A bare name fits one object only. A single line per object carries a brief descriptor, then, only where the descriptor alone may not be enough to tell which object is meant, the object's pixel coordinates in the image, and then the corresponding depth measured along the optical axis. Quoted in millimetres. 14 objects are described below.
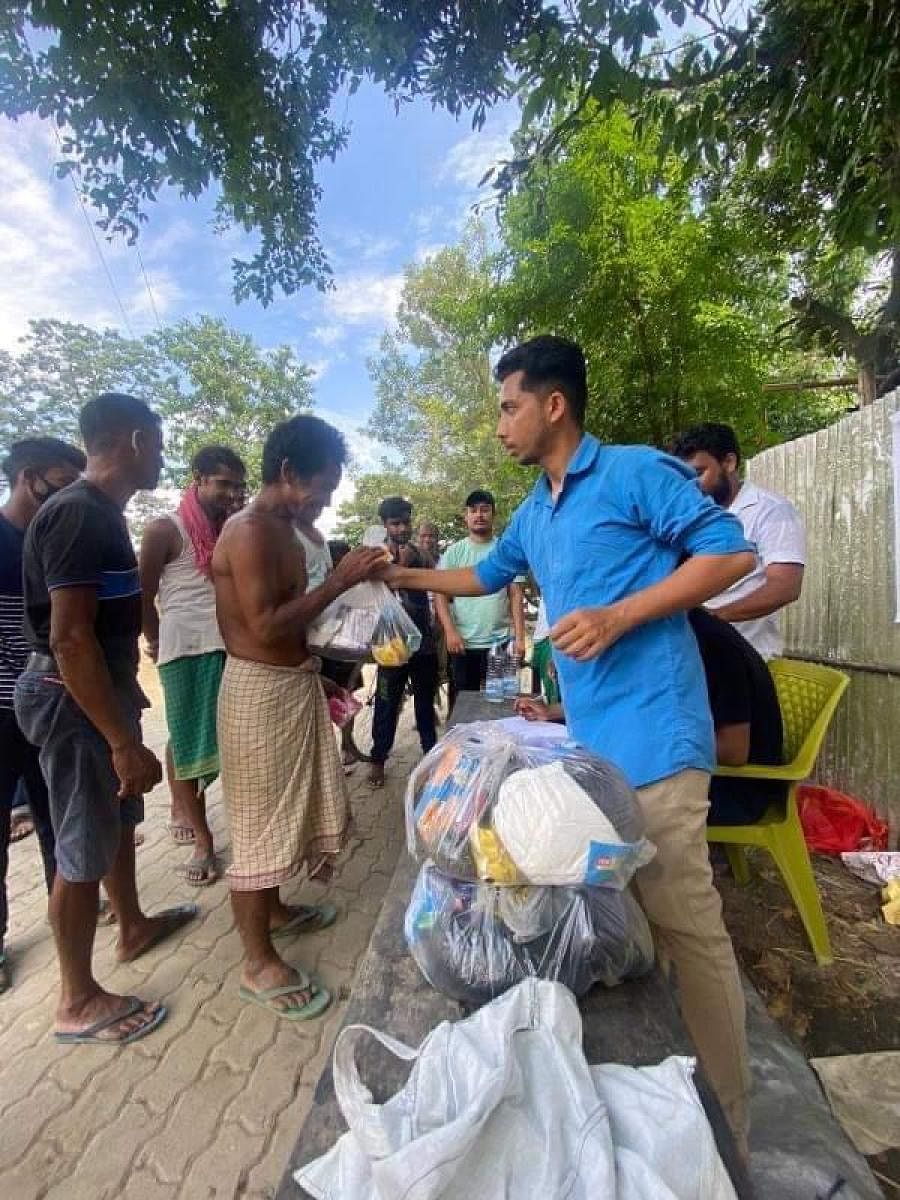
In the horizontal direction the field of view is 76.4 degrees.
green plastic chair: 2105
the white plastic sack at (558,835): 968
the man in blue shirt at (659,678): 1301
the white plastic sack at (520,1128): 632
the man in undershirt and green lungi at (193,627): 3033
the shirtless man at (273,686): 2018
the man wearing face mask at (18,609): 2375
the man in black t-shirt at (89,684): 1810
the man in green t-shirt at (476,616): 4516
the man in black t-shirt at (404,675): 4340
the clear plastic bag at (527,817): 974
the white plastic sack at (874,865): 2682
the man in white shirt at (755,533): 2473
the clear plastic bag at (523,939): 1014
